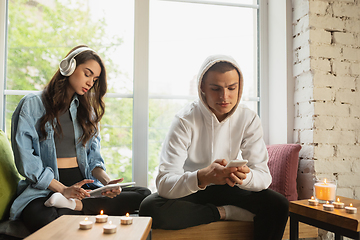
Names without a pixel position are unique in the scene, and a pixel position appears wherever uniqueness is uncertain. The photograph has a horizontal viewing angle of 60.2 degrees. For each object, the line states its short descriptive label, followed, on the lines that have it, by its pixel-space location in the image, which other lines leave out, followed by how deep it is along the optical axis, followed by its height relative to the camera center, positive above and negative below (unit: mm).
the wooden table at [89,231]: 990 -338
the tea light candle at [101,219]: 1152 -327
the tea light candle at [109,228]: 1017 -321
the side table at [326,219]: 1228 -378
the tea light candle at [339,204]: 1392 -332
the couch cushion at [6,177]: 1541 -244
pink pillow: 1927 -247
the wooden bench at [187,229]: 1473 -448
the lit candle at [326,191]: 1473 -288
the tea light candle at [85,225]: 1065 -323
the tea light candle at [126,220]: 1121 -324
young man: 1472 -180
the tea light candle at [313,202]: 1452 -335
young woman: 1554 -94
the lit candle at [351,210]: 1307 -333
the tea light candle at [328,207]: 1351 -333
